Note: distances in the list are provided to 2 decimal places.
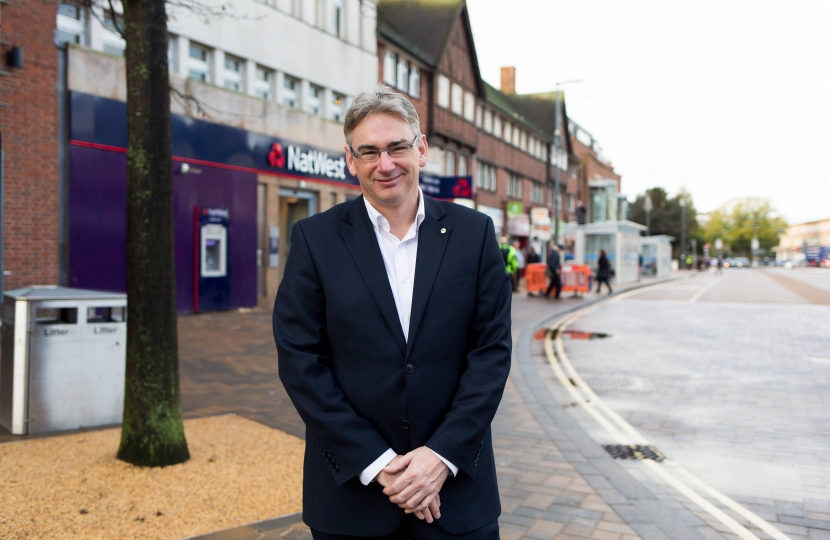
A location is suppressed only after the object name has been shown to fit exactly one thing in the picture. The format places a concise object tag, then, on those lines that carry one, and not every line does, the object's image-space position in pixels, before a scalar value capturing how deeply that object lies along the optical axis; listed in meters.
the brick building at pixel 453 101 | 26.81
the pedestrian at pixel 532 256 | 26.20
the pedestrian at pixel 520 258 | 25.45
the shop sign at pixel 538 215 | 39.53
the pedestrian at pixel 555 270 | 23.86
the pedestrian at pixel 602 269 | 28.64
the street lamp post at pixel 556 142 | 30.76
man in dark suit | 2.04
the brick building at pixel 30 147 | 11.59
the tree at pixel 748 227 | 133.62
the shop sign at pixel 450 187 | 26.92
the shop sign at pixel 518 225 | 37.71
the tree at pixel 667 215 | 87.31
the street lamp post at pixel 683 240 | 76.76
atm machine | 15.36
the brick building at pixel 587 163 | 59.53
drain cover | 5.55
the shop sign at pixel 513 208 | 37.47
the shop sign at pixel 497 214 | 34.56
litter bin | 5.32
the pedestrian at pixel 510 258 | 20.67
